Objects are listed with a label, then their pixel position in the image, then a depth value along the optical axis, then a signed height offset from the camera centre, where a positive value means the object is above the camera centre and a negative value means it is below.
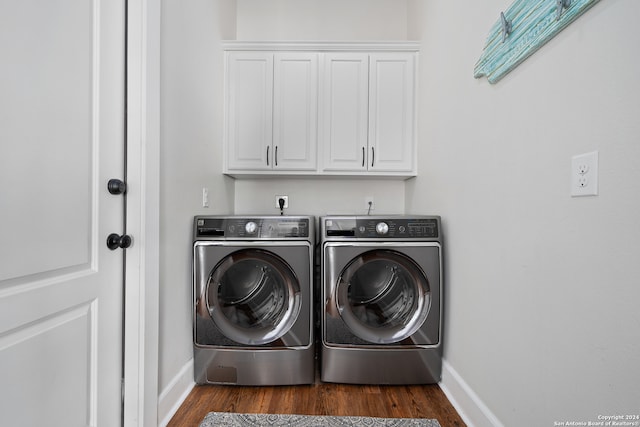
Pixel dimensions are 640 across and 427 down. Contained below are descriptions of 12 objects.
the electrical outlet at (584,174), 0.73 +0.11
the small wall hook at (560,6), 0.79 +0.59
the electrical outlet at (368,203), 2.49 +0.08
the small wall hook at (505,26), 1.05 +0.71
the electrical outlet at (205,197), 1.81 +0.08
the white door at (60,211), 0.77 -0.02
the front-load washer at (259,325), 1.56 -0.55
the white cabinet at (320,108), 2.13 +0.79
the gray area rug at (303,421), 1.32 -1.00
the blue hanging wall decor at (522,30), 0.80 +0.62
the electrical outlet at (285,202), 2.50 +0.07
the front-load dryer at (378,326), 1.57 -0.54
